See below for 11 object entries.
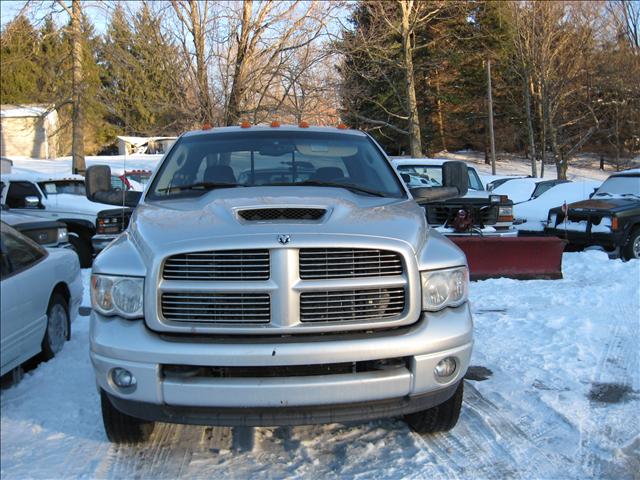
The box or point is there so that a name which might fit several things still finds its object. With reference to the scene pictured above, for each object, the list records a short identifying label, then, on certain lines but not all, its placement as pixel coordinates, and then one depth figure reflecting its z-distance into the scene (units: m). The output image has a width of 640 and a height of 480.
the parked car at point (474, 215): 9.60
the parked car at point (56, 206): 10.46
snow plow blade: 8.75
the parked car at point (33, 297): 4.12
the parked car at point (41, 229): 7.71
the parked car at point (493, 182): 11.77
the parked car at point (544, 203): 13.27
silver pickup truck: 2.98
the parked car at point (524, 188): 17.38
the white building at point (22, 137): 41.72
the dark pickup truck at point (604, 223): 10.57
